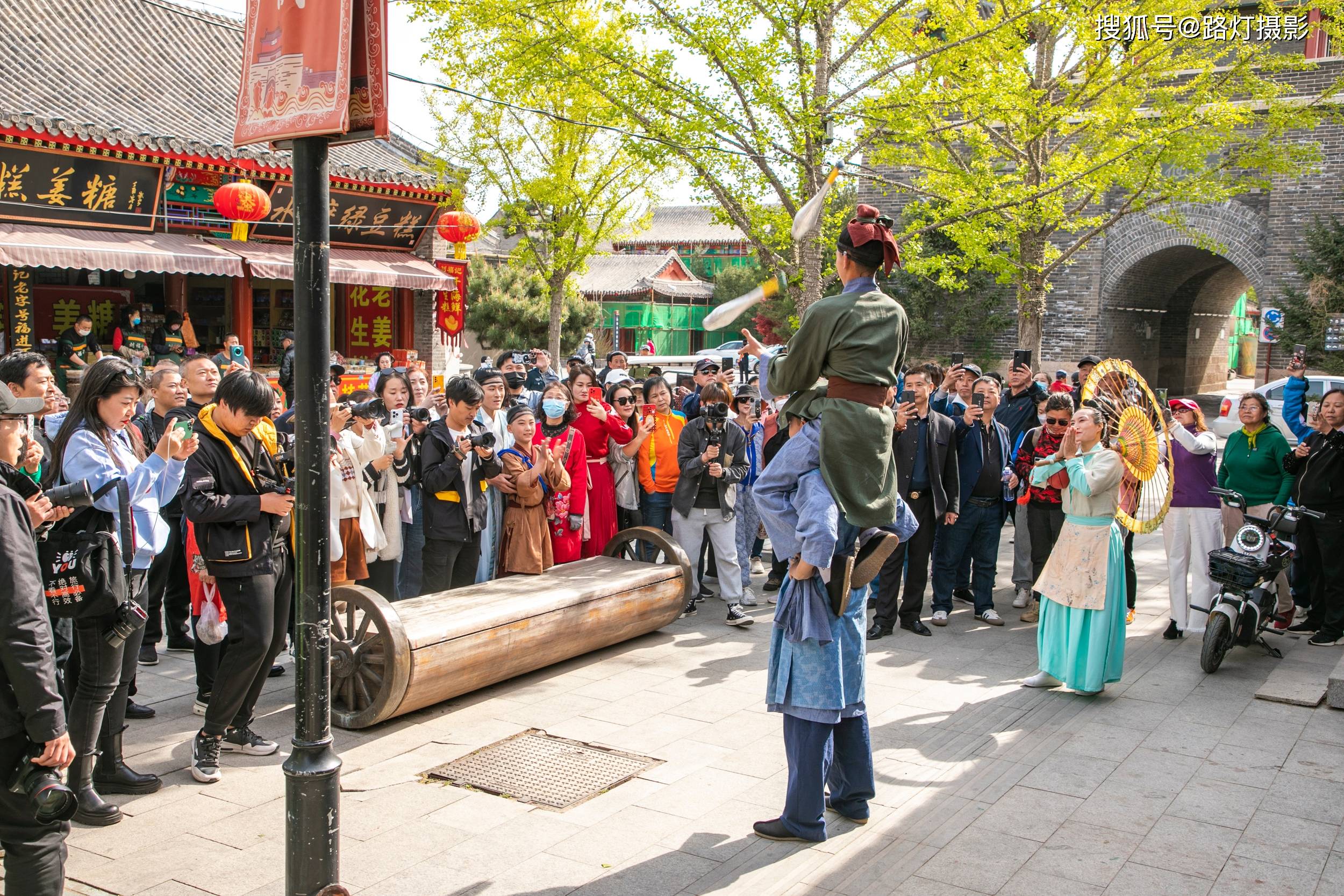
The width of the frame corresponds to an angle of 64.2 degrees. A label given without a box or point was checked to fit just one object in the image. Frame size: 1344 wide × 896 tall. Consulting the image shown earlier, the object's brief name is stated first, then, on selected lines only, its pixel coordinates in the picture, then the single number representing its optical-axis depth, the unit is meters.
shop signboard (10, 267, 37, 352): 14.44
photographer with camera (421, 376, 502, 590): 6.72
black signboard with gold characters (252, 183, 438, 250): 16.91
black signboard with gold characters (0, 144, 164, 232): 13.63
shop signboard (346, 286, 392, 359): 18.88
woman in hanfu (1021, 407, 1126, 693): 6.31
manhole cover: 4.85
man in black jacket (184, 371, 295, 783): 4.82
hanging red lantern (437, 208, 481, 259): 17.41
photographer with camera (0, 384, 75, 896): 2.98
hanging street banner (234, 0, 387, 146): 3.32
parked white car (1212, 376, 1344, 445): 13.77
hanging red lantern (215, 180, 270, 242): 14.85
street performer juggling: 4.30
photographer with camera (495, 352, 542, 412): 9.12
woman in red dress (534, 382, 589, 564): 7.42
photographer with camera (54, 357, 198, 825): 4.34
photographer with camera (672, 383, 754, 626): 7.95
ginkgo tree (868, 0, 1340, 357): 14.02
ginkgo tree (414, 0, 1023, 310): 11.41
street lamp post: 3.37
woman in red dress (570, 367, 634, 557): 8.13
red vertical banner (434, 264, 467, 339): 19.30
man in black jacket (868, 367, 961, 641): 7.75
